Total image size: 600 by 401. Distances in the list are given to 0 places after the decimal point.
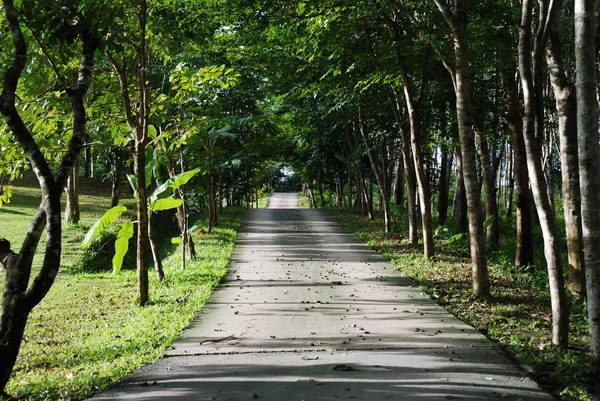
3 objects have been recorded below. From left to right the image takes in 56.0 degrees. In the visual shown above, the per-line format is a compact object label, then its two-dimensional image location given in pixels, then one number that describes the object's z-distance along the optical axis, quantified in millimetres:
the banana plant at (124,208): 8773
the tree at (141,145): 9547
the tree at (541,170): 6438
